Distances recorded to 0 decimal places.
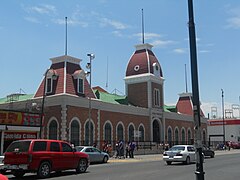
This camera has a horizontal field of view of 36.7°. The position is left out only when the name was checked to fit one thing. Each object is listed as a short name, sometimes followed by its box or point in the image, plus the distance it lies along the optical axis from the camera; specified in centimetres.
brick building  3903
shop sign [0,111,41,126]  3110
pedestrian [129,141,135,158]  3722
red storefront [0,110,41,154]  3105
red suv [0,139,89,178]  1625
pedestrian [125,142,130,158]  3776
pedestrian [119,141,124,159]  3628
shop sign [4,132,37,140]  3161
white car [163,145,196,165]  2528
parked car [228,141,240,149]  7235
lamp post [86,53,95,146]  4475
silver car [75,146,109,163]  2740
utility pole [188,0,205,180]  866
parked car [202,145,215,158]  3492
